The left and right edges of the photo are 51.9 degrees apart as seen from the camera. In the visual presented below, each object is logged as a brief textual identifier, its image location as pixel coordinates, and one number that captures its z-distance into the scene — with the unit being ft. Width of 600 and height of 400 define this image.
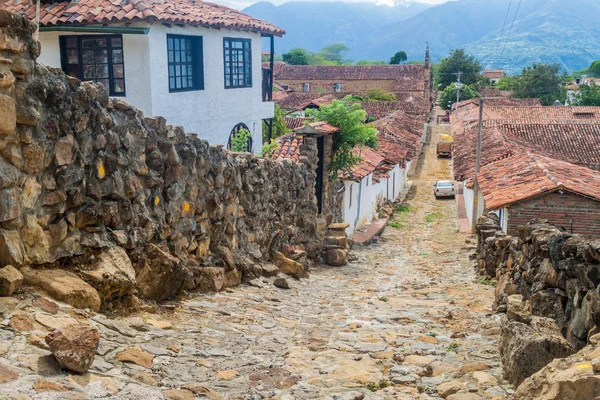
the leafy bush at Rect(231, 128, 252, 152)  46.86
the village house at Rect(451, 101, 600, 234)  49.32
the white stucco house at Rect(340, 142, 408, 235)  68.23
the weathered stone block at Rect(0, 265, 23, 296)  15.08
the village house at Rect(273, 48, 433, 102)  261.65
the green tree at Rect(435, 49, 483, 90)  270.87
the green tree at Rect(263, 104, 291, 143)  101.38
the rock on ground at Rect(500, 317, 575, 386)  16.43
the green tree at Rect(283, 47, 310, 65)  343.77
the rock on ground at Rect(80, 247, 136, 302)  18.26
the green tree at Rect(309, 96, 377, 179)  53.72
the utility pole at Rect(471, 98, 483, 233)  72.33
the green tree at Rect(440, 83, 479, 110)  241.90
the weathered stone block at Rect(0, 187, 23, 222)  15.65
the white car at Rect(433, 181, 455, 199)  109.91
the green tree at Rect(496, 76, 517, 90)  262.96
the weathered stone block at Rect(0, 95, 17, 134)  15.81
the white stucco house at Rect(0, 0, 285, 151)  44.60
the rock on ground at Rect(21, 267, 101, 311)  16.35
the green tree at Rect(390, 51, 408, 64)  357.16
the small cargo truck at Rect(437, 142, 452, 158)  161.07
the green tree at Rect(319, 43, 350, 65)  575.38
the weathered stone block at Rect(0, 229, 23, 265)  15.58
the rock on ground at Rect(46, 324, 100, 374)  13.24
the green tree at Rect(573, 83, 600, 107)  221.05
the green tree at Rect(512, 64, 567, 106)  238.41
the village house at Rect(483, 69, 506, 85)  402.64
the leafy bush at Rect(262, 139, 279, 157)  47.55
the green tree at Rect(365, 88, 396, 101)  214.69
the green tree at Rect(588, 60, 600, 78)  374.06
